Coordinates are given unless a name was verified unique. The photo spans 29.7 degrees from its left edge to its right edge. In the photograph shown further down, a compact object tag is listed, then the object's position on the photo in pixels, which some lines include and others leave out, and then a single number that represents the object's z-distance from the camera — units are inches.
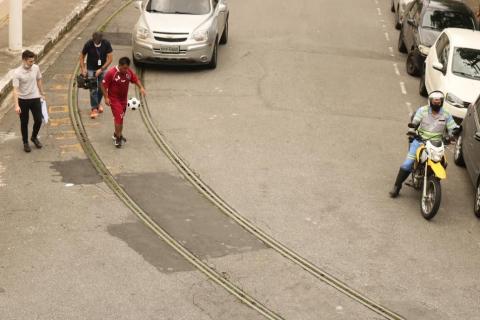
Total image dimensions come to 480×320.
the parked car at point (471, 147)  516.7
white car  647.8
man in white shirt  531.8
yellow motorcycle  489.1
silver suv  733.3
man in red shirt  561.3
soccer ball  574.2
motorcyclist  506.3
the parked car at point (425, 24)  792.9
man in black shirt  612.7
